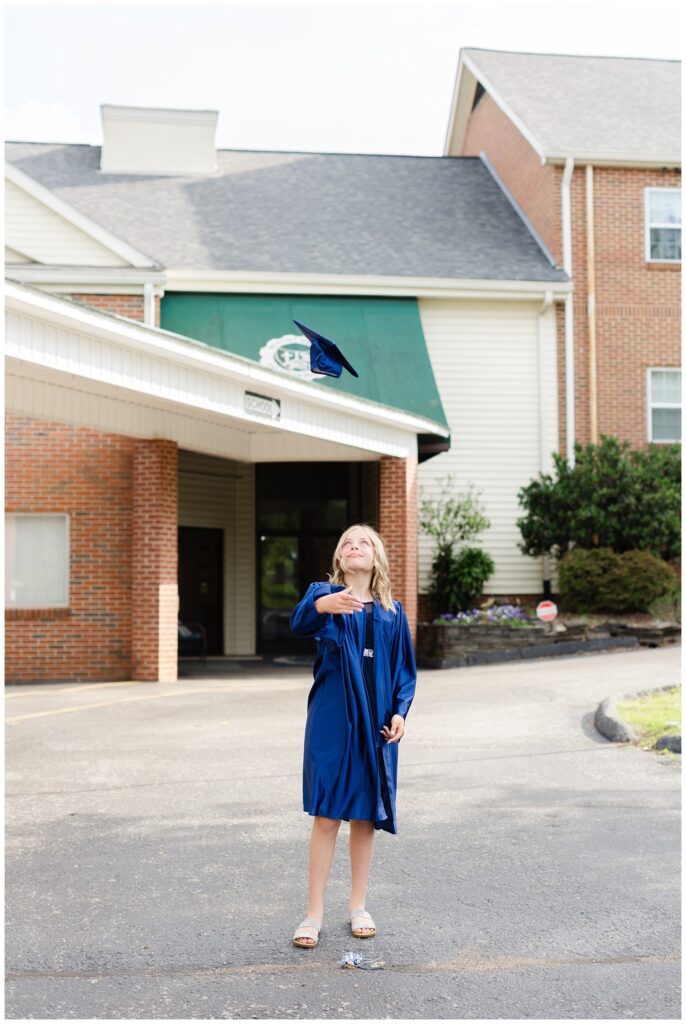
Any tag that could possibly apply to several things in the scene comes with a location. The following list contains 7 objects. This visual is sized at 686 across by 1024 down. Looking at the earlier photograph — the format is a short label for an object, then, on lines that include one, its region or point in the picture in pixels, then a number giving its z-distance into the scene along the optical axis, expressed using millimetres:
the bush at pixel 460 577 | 19672
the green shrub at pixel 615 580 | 18422
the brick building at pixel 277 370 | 16094
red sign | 17781
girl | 4738
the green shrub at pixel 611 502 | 19109
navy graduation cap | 6121
